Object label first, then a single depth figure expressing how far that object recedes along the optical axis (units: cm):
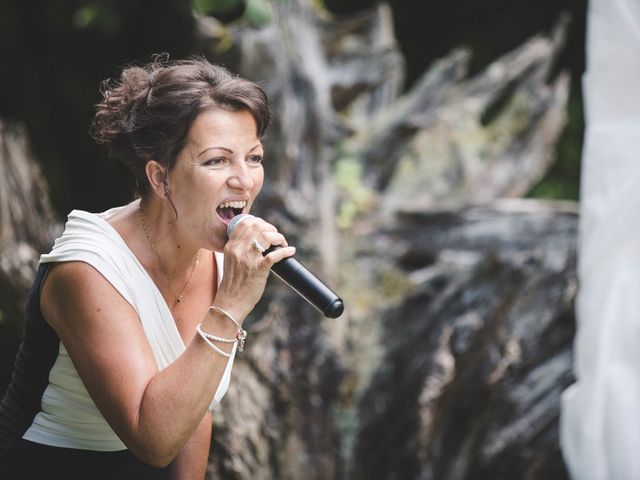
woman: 386
